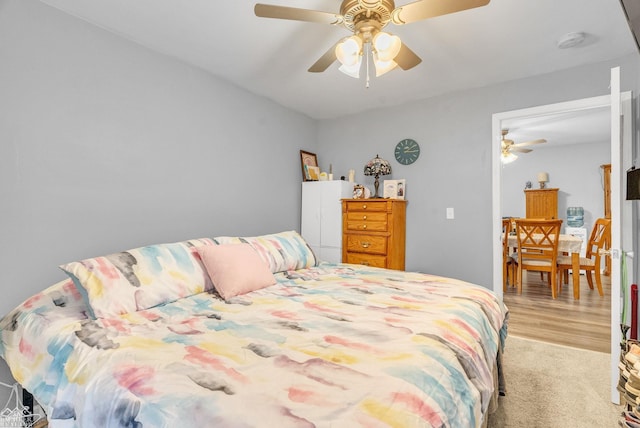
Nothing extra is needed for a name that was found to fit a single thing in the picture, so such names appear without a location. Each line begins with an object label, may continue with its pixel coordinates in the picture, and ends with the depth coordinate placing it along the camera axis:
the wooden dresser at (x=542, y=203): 6.66
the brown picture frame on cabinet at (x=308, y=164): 3.97
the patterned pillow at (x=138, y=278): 1.46
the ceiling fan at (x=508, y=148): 4.91
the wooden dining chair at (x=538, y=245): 4.32
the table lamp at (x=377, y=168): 3.70
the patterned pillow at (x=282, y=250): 2.32
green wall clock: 3.53
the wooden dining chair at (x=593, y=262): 4.10
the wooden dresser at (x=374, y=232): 3.31
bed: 0.79
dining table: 4.11
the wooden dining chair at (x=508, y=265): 4.82
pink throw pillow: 1.82
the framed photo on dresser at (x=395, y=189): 3.60
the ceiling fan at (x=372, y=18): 1.51
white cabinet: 3.68
